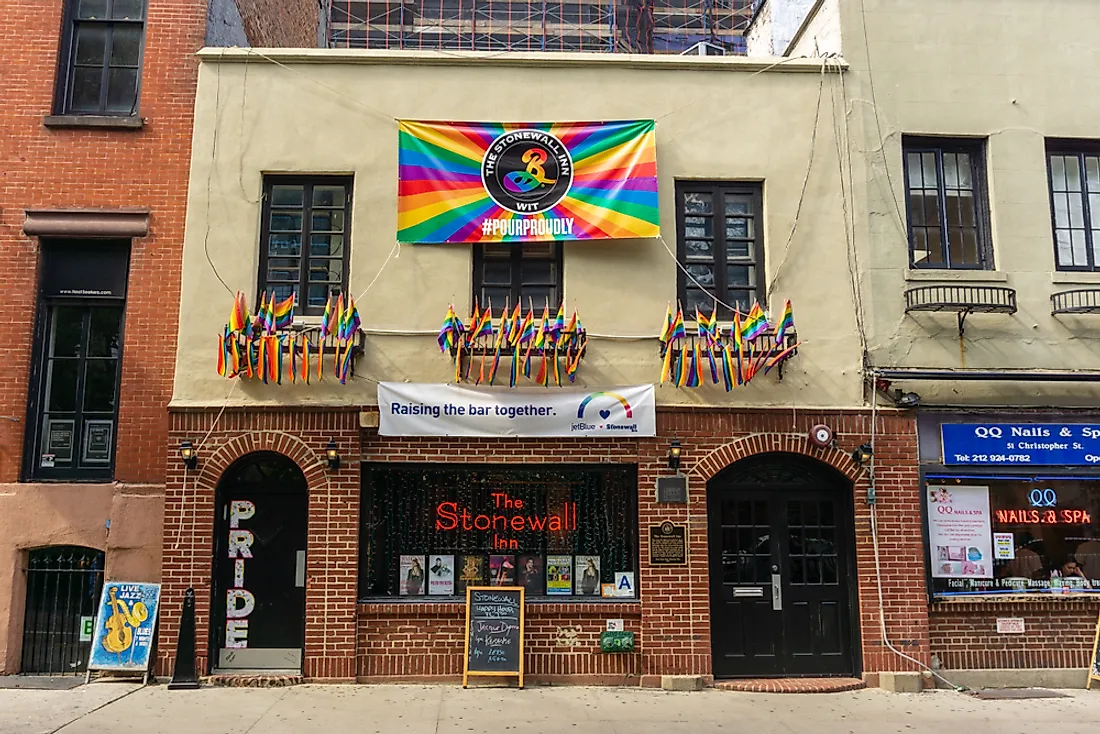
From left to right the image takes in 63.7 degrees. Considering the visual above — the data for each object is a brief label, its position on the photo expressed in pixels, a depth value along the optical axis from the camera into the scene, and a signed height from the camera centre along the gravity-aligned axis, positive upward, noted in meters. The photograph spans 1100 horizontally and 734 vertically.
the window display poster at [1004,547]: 10.38 -0.06
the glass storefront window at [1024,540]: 10.30 +0.03
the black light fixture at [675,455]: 9.97 +0.95
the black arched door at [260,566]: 9.91 -0.31
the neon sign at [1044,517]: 10.44 +0.30
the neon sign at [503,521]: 10.27 +0.22
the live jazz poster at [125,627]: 9.59 -0.96
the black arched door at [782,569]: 10.09 -0.32
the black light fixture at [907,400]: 10.16 +1.60
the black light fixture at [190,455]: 9.74 +0.90
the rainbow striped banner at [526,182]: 10.34 +4.16
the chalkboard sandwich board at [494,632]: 9.63 -1.00
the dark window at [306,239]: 10.39 +3.48
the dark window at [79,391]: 10.32 +1.70
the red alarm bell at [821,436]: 10.12 +1.18
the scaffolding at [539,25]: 24.25 +14.17
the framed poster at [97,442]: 10.34 +1.10
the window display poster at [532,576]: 10.16 -0.41
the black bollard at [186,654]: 9.36 -1.22
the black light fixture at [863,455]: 10.10 +0.98
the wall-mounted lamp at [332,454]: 9.76 +0.92
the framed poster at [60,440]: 10.33 +1.12
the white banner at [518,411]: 9.96 +1.43
